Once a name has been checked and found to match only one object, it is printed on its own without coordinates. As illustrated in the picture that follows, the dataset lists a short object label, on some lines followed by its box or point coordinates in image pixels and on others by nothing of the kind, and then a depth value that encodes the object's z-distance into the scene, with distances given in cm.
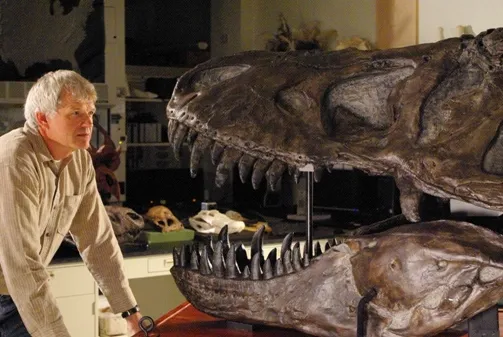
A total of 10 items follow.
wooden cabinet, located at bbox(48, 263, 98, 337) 368
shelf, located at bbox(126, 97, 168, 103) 706
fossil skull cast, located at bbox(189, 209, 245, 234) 423
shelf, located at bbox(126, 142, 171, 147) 714
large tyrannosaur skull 158
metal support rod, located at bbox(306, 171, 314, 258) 182
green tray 404
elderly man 223
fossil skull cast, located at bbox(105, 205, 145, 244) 392
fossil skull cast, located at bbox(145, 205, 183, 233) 414
